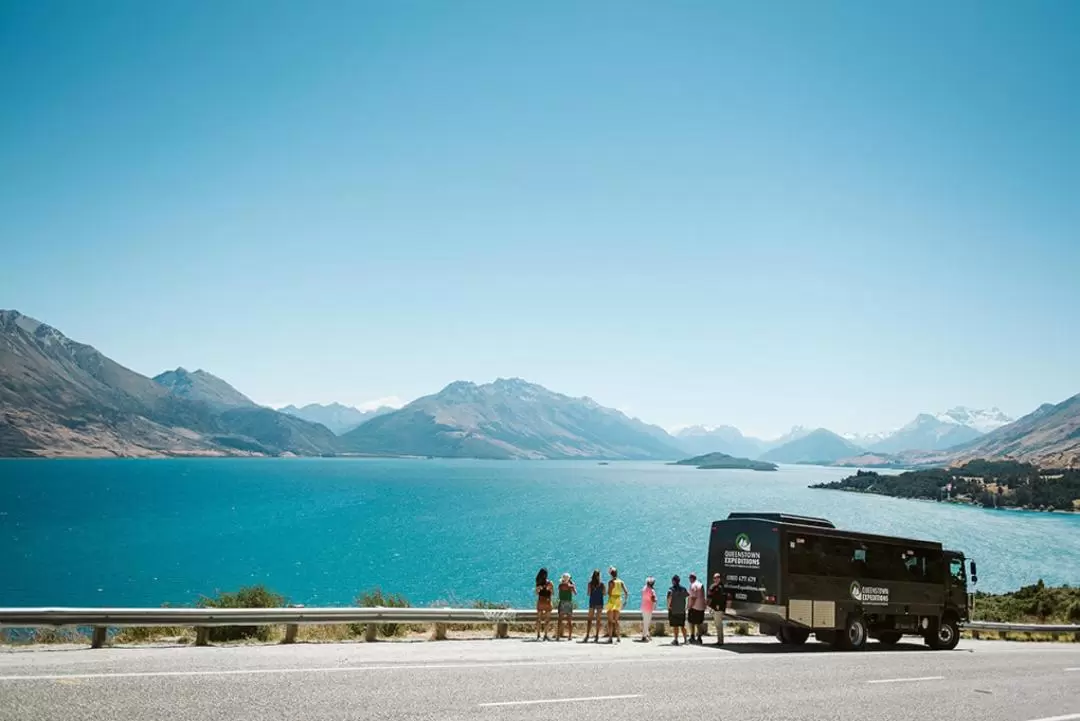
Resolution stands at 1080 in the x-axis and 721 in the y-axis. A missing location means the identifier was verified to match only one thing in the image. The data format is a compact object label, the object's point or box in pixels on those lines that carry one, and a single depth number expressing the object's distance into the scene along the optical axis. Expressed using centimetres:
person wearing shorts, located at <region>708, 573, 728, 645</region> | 2167
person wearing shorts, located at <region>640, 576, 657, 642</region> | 2185
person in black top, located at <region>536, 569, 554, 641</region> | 2095
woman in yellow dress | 2148
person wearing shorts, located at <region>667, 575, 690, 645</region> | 2170
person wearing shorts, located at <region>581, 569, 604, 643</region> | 2142
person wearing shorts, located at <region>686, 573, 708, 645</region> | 2219
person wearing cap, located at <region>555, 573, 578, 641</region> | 2133
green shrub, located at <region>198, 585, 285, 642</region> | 1823
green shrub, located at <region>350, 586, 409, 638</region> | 2056
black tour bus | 2156
